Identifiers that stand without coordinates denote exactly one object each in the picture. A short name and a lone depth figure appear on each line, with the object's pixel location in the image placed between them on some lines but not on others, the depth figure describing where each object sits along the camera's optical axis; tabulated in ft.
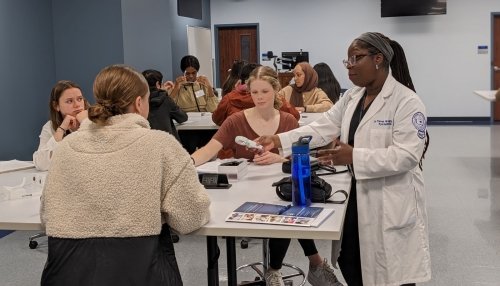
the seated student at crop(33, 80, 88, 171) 11.40
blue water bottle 6.98
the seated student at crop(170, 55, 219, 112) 21.24
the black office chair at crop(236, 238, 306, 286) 10.81
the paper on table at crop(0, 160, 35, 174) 10.88
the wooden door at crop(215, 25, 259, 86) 40.55
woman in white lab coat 7.34
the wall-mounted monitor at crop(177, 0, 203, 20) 33.83
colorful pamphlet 6.26
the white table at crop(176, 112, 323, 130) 16.70
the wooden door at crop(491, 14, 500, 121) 36.86
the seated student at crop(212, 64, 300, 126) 14.89
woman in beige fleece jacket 5.65
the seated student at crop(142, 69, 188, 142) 15.94
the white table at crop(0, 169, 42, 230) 6.70
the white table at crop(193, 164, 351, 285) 6.07
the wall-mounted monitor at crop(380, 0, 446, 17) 36.40
